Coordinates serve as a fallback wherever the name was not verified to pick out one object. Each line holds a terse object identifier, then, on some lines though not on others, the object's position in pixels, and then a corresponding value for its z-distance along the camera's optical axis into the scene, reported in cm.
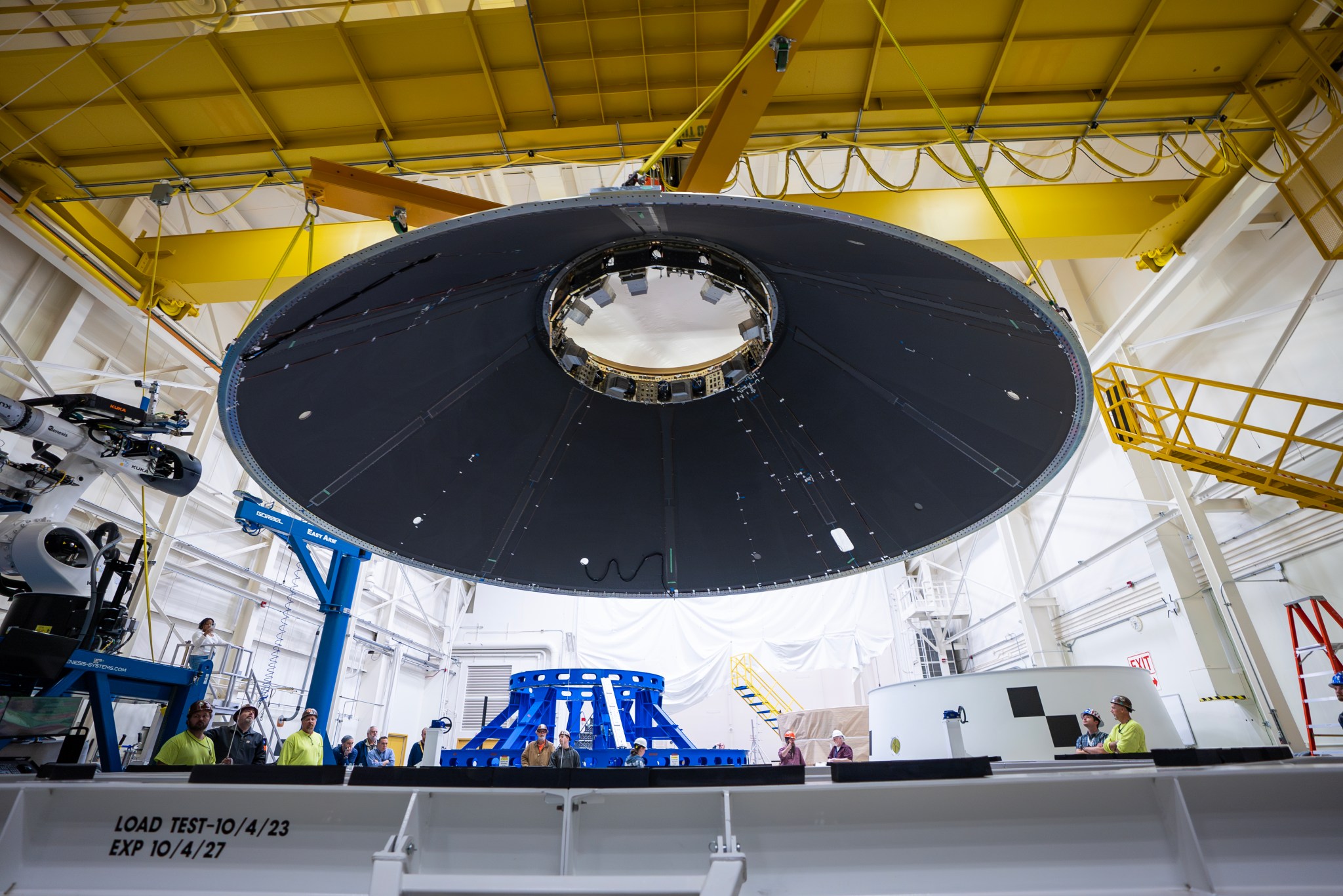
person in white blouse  1039
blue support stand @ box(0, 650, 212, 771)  646
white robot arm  617
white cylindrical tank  740
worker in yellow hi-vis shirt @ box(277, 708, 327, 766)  734
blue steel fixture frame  926
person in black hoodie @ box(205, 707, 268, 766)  767
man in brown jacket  774
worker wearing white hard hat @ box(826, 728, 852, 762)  1177
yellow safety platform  859
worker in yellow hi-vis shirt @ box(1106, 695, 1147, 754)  640
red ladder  873
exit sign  1312
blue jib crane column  1024
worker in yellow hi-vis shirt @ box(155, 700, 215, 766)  631
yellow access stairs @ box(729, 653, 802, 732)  2083
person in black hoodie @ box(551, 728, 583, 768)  771
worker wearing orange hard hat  1184
